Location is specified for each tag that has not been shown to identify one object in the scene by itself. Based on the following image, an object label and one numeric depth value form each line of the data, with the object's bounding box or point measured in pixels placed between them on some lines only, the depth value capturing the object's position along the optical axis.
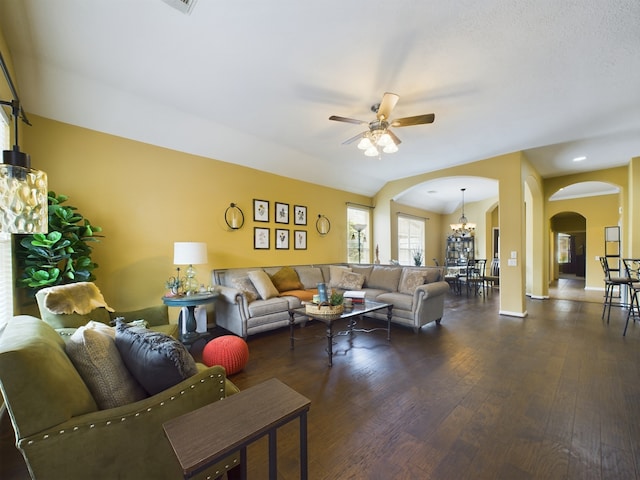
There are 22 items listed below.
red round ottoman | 2.48
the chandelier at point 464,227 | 8.05
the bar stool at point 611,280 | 3.88
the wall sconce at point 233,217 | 4.29
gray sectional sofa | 3.56
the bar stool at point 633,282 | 3.60
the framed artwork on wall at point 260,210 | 4.65
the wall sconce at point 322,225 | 5.71
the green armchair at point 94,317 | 1.88
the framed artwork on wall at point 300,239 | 5.29
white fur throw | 1.86
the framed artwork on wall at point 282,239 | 5.00
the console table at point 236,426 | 0.77
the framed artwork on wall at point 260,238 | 4.66
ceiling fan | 2.61
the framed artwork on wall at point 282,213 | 4.98
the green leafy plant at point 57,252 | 2.33
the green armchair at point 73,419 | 0.90
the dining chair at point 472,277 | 6.70
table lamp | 3.17
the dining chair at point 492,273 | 6.94
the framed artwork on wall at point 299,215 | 5.29
